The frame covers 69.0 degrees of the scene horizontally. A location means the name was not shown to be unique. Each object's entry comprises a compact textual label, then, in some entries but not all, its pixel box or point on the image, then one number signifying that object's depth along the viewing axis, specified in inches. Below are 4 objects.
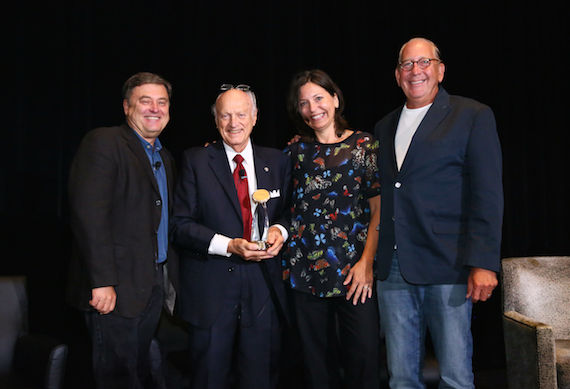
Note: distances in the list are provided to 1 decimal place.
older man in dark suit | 69.1
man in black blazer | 68.2
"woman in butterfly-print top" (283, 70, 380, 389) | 70.7
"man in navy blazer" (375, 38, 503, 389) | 64.0
